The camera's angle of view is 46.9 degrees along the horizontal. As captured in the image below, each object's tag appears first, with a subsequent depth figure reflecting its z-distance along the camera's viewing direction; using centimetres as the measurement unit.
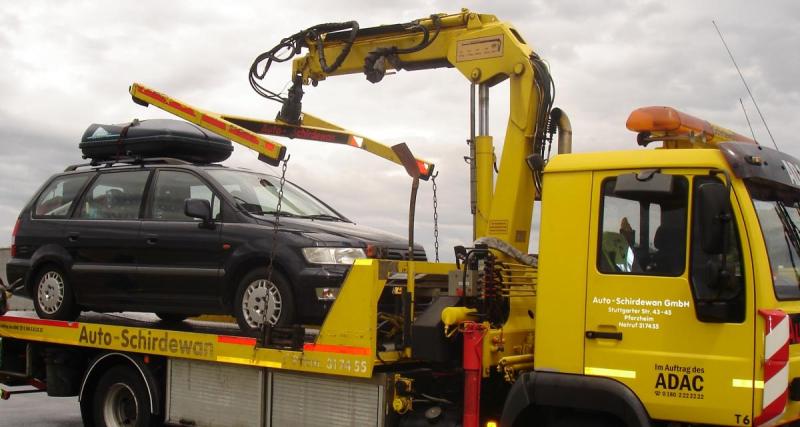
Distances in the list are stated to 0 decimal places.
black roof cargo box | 906
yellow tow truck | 507
